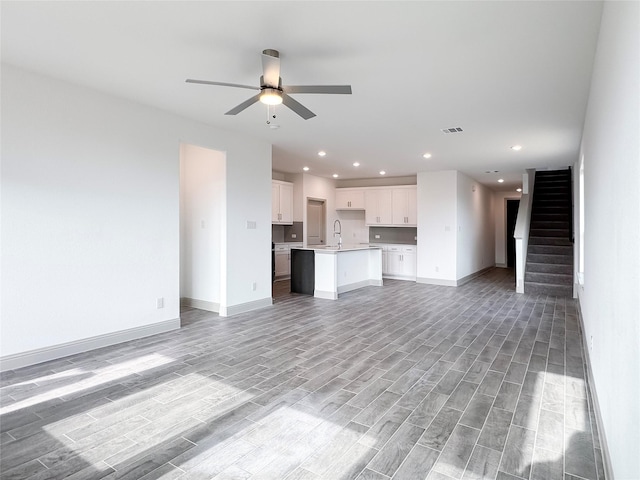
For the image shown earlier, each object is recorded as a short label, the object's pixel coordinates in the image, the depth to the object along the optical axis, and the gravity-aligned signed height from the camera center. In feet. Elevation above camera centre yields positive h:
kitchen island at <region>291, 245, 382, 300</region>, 22.50 -2.52
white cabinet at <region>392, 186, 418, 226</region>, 30.73 +2.22
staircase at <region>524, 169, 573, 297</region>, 23.89 -0.46
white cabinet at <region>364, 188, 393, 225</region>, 31.99 +2.25
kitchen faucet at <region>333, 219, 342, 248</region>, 34.83 +0.26
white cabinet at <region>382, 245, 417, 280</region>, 30.63 -2.57
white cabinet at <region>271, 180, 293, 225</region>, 28.99 +2.41
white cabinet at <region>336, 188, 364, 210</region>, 33.53 +3.11
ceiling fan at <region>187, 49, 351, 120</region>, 9.12 +3.74
